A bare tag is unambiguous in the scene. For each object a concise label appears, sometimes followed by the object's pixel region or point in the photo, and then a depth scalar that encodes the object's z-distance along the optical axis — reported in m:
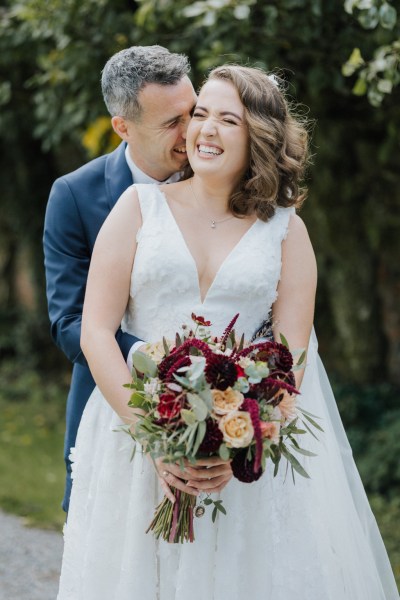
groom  3.26
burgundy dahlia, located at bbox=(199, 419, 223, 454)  2.53
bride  2.92
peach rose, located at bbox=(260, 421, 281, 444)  2.55
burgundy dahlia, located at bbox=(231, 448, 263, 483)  2.58
